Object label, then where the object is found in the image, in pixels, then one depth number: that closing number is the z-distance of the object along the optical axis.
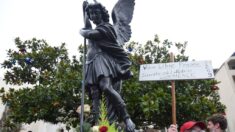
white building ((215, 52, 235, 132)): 29.67
